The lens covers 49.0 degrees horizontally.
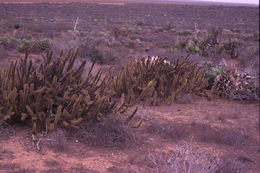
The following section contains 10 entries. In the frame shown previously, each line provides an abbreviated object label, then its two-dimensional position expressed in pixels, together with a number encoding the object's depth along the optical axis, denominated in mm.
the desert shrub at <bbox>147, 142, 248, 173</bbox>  3784
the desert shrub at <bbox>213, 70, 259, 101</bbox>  8355
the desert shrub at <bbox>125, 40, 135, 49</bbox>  17219
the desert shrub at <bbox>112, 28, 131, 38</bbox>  21067
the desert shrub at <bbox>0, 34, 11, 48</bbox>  9820
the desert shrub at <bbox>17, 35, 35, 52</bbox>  11461
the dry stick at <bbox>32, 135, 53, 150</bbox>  4059
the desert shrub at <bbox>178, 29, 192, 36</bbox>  25967
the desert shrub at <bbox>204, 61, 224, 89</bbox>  9273
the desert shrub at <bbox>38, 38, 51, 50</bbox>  10864
